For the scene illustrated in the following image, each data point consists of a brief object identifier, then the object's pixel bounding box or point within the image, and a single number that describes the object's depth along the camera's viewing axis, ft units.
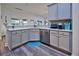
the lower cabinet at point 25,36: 7.78
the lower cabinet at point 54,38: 6.37
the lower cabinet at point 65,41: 5.31
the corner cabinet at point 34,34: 8.80
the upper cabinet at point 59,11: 5.73
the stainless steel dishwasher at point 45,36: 7.39
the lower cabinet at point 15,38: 6.15
